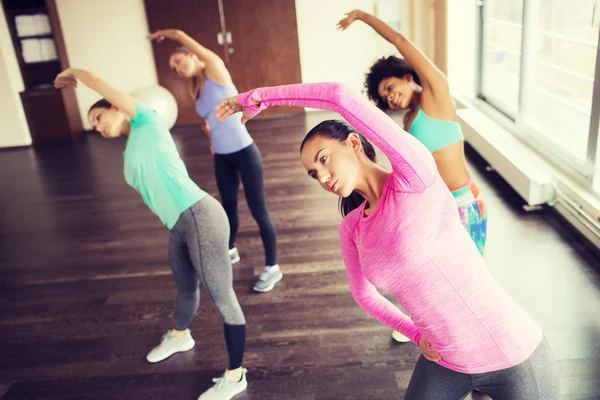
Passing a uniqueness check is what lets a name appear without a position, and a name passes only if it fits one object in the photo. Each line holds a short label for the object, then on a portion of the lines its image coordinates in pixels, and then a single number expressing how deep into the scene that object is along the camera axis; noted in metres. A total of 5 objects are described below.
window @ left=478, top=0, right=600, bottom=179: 3.97
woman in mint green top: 2.11
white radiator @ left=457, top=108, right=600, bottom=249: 3.30
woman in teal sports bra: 2.06
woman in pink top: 1.19
